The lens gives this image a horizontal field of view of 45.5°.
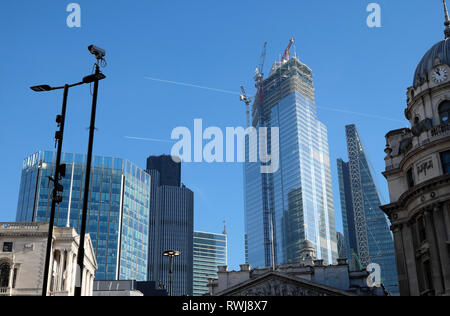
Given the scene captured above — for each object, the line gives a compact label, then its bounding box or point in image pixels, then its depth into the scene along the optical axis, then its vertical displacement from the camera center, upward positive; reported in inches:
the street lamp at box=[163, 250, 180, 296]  1513.3 +293.5
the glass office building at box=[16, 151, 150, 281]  5482.3 +1577.6
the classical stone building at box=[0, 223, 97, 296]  2600.9 +497.5
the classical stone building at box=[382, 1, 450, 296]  1726.1 +578.1
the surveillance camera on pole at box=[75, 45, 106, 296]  647.8 +277.5
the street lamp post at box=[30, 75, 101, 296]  762.2 +326.8
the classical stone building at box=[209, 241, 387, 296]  2674.7 +395.1
